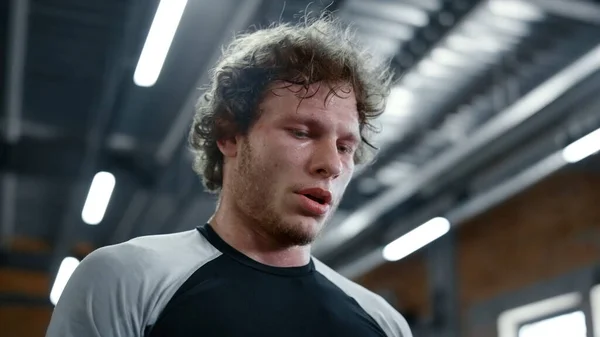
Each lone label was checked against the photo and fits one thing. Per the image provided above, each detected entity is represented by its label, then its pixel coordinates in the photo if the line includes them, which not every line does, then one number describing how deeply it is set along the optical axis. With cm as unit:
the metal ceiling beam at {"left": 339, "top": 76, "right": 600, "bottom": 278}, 399
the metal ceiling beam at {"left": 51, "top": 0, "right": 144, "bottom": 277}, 362
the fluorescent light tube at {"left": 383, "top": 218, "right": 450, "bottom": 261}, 573
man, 93
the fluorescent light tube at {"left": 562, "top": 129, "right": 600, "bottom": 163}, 389
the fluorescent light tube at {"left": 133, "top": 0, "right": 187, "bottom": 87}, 266
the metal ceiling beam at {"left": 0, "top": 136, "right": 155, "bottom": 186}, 480
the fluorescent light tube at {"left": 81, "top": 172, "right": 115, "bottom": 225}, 493
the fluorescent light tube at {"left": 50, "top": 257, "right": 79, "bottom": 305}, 675
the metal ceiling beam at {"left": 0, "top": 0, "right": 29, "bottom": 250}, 367
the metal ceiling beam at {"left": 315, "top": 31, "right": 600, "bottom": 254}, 367
